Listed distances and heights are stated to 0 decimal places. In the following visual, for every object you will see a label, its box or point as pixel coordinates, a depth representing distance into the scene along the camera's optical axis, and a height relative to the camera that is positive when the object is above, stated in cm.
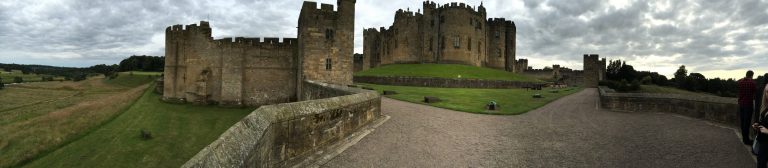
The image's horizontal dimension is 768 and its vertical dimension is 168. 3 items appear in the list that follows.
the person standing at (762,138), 531 -74
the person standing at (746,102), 860 -41
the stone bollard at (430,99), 2074 -104
